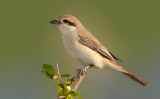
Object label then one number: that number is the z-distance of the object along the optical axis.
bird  4.45
